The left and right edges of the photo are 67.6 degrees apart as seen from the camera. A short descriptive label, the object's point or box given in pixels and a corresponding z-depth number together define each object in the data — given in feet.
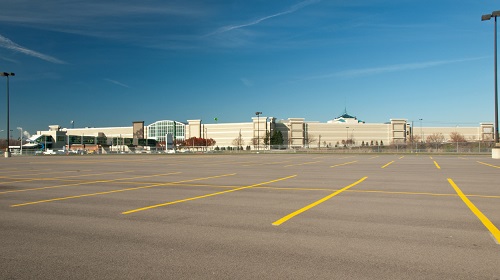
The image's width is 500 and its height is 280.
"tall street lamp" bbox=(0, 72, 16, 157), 169.31
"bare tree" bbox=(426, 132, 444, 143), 558.97
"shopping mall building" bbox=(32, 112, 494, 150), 554.46
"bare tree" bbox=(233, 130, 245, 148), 508.04
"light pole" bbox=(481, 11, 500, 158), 106.52
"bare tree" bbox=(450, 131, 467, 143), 543.96
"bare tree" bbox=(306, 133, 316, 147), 573.16
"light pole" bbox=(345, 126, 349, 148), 607.45
